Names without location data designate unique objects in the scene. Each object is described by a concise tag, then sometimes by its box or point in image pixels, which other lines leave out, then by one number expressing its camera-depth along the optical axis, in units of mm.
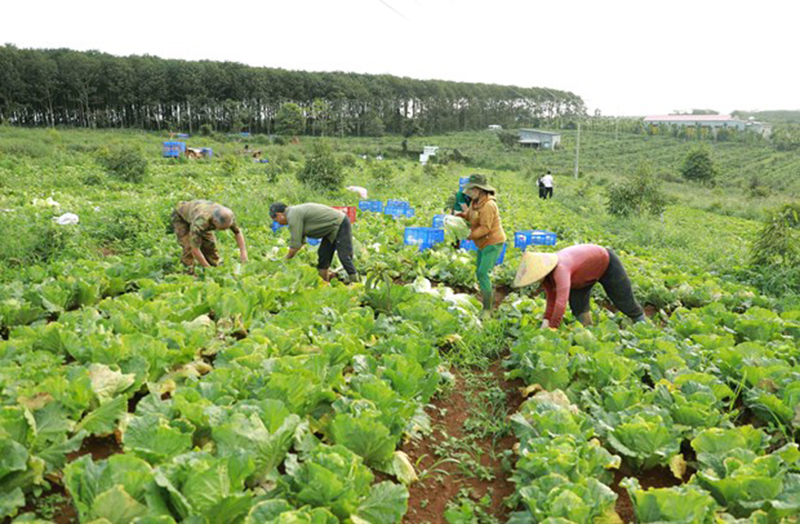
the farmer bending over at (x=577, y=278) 4426
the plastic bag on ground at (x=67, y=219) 7850
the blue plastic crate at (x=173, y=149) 26156
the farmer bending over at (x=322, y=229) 5852
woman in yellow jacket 5441
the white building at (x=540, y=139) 61219
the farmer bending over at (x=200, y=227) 5824
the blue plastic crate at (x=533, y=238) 8977
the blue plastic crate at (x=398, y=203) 12206
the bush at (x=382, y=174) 19919
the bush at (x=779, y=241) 8281
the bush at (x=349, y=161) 25781
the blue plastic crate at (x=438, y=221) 9766
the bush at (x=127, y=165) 16688
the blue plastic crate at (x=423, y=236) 8578
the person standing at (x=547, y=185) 19641
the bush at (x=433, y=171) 24641
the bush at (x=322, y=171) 14664
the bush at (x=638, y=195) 15172
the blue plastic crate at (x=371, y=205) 12641
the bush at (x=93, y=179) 15383
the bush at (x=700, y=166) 34250
